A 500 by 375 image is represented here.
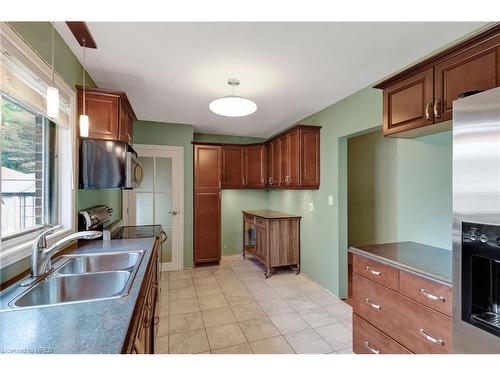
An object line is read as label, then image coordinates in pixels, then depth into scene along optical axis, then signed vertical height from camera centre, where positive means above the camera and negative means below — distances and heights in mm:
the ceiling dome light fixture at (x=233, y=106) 2344 +794
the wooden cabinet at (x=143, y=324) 880 -600
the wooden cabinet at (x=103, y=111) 2221 +701
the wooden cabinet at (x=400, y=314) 1370 -817
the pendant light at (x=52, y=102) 1166 +406
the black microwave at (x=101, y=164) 2182 +209
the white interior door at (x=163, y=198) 4039 -189
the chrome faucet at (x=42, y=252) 1307 -345
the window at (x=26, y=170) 1405 +116
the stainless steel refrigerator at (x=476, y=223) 1077 -168
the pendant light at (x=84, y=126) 1647 +412
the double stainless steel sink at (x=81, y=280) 1180 -537
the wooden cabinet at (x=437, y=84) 1354 +661
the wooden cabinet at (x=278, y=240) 3881 -856
